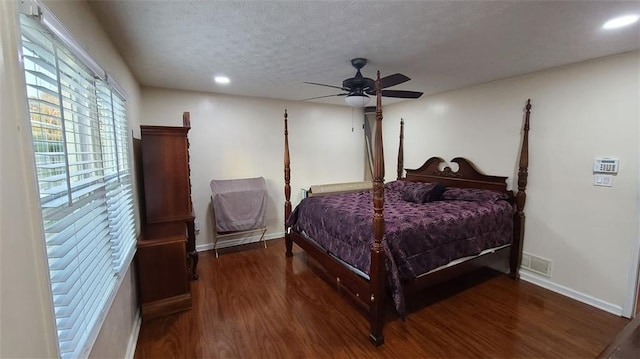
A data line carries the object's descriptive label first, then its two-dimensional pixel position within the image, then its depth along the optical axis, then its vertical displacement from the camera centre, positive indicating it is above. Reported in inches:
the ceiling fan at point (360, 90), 99.5 +24.3
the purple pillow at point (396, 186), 160.6 -20.1
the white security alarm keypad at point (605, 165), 96.8 -5.0
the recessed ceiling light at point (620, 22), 68.4 +33.8
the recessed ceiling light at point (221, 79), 119.5 +34.2
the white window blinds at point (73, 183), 36.1 -4.7
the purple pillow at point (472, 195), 124.3 -20.4
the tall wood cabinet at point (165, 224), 92.8 -27.6
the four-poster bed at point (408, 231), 82.9 -30.0
